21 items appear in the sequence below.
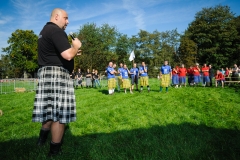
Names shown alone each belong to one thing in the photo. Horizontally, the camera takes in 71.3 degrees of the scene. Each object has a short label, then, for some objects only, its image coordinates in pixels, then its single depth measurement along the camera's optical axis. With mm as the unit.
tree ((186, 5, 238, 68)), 44125
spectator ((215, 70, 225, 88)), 14194
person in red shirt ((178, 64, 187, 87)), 15875
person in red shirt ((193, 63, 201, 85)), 15934
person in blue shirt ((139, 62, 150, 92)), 11711
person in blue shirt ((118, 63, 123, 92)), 12028
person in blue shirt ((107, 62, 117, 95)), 11352
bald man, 2430
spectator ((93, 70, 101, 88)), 17906
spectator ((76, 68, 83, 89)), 17891
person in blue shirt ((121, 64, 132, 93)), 11531
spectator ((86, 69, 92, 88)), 18197
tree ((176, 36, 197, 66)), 44906
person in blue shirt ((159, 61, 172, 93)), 10820
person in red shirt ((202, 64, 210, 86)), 15249
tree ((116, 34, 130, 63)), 54562
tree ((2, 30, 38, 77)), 45438
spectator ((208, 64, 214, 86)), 15279
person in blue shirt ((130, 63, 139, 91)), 12600
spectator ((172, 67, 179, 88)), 15017
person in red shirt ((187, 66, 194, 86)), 16562
